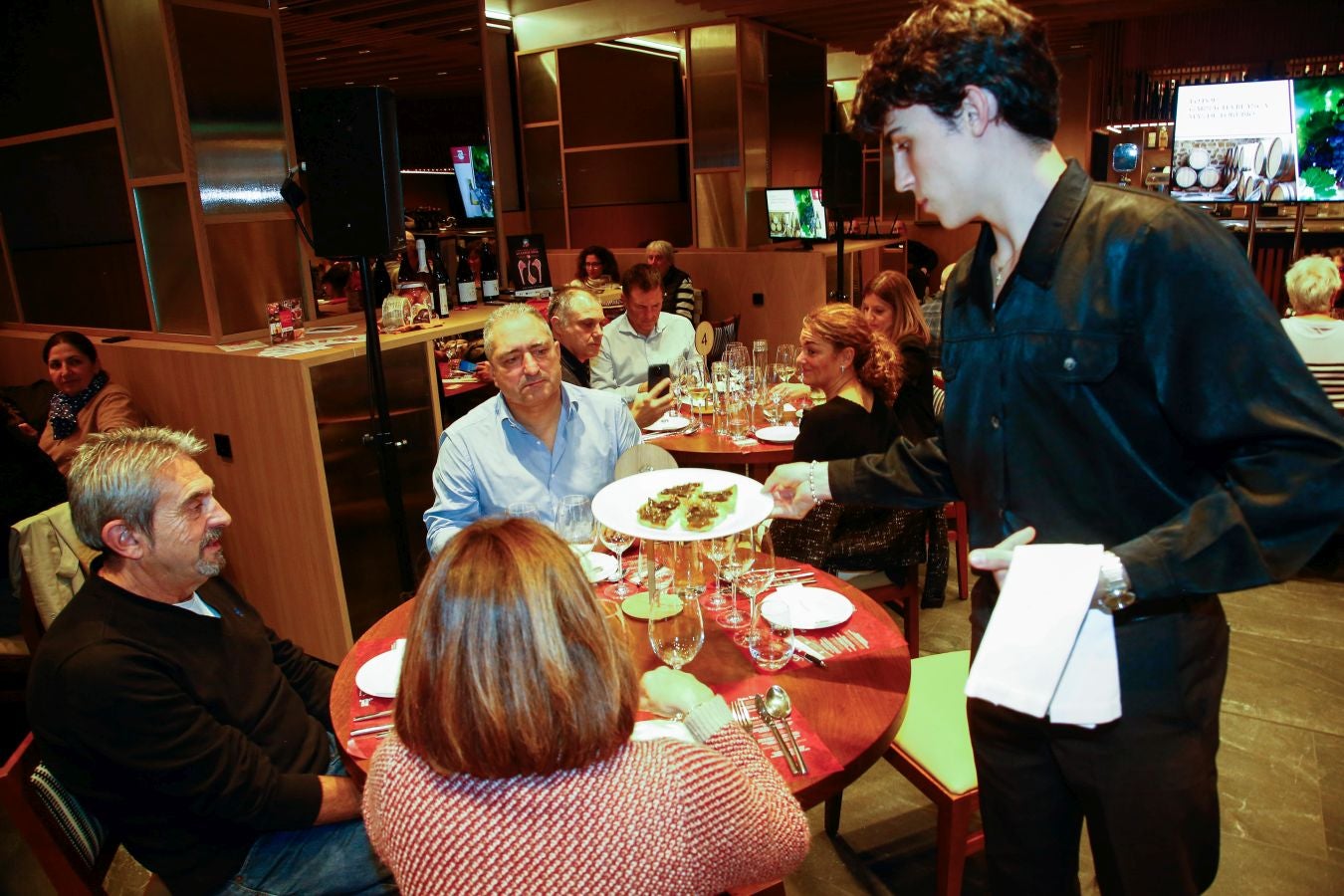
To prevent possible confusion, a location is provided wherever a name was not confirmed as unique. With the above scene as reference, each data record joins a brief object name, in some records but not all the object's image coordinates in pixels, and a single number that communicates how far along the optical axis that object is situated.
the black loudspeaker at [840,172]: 6.27
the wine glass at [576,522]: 2.09
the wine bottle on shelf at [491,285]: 5.40
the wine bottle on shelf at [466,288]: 5.14
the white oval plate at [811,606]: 1.94
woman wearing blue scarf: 3.66
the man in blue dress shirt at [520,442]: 2.69
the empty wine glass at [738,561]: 1.98
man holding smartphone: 4.89
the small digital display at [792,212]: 7.75
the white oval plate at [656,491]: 1.78
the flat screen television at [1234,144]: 5.61
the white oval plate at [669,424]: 3.92
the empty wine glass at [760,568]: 2.00
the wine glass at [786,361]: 4.50
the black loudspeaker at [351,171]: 3.14
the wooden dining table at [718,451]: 3.57
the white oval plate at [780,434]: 3.67
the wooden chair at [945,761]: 1.97
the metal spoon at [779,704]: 1.63
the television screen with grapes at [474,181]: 7.36
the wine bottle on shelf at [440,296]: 4.66
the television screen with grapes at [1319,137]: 5.77
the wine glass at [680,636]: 1.78
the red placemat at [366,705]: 1.64
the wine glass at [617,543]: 2.12
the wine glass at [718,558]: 2.00
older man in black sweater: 1.60
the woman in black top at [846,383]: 2.96
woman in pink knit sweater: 1.05
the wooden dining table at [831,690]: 1.54
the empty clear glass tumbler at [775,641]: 1.80
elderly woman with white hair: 4.10
